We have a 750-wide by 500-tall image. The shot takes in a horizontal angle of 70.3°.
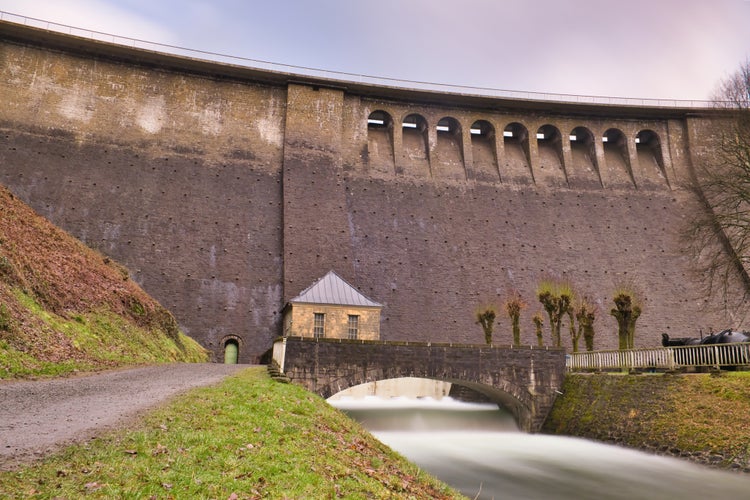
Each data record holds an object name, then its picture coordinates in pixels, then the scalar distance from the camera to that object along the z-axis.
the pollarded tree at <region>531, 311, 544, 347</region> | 27.73
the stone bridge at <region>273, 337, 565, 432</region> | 18.47
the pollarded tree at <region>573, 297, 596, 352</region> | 25.47
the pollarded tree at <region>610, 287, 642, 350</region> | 22.64
